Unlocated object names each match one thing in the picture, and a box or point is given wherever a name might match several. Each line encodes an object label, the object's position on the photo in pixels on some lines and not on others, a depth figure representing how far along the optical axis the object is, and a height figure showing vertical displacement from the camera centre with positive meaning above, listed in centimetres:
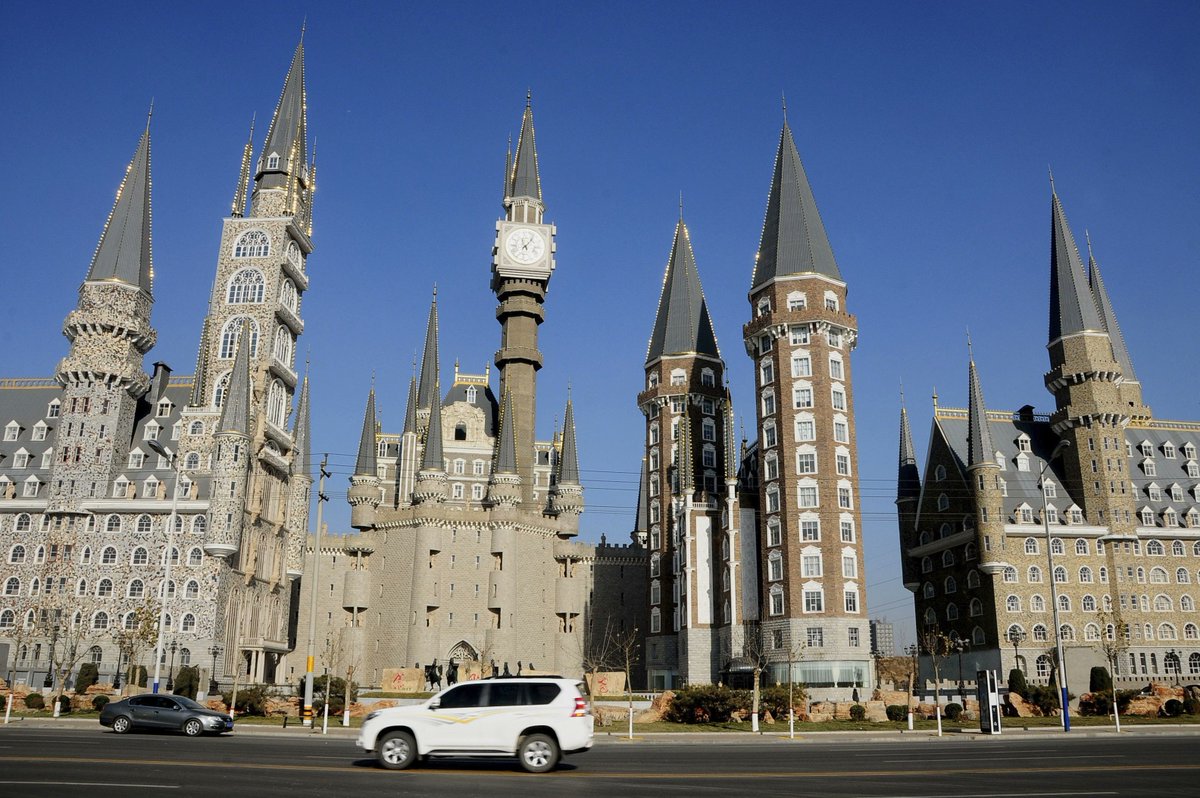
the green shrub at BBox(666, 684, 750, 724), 4578 -324
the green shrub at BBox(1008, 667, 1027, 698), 6693 -299
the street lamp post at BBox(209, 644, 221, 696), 6935 -285
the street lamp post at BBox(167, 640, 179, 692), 6454 -315
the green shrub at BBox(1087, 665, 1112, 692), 6906 -286
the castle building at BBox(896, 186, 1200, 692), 7600 +907
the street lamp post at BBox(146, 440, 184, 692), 4916 +241
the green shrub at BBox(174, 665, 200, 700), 6095 -330
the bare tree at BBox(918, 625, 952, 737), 7406 -57
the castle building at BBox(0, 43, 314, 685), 7288 +1270
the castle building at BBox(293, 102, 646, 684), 8356 +820
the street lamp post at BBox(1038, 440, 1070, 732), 4122 -207
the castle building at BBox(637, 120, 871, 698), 7288 +1052
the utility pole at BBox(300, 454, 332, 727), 4128 -126
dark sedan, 3306 -289
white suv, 2077 -202
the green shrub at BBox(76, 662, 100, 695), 6444 -316
